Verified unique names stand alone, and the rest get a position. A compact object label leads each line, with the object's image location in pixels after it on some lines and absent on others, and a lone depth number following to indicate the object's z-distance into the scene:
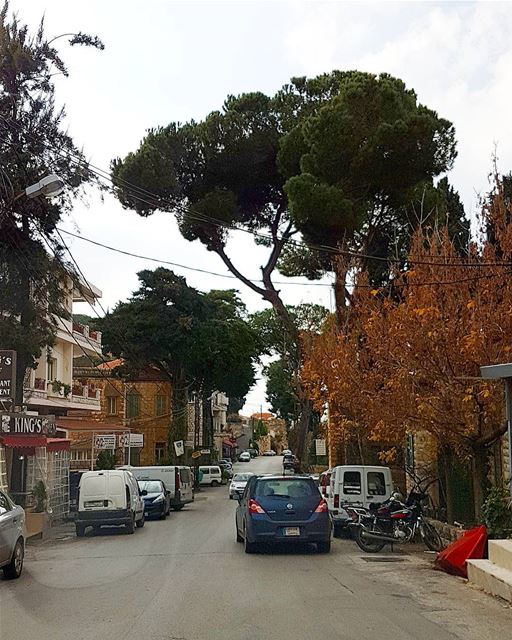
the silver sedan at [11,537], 13.22
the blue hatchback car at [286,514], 16.88
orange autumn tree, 15.65
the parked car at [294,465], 46.03
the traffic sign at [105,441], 35.34
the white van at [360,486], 22.84
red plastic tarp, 14.20
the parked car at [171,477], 35.97
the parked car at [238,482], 42.22
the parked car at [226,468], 74.90
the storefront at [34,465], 24.08
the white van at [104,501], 23.92
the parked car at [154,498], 30.48
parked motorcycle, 17.83
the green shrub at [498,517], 14.34
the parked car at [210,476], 66.69
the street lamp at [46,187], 16.31
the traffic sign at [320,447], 47.54
